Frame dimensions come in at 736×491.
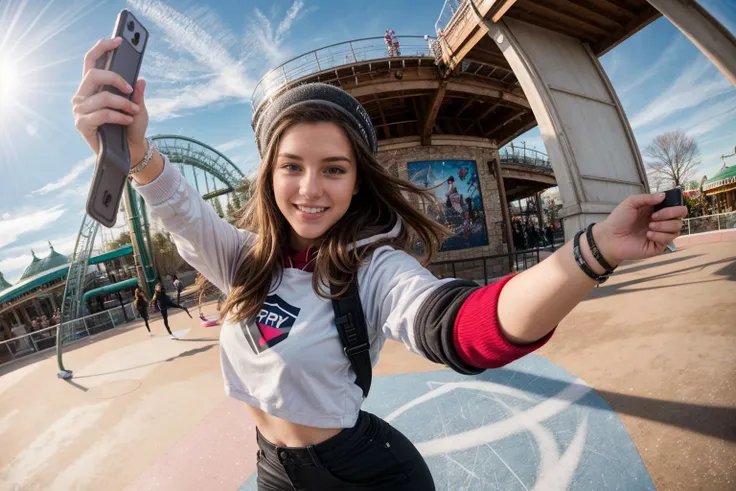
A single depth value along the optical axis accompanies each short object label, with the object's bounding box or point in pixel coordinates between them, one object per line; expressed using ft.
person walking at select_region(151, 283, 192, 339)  25.90
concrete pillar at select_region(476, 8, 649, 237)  17.51
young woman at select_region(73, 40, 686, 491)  2.70
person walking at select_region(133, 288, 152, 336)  27.61
